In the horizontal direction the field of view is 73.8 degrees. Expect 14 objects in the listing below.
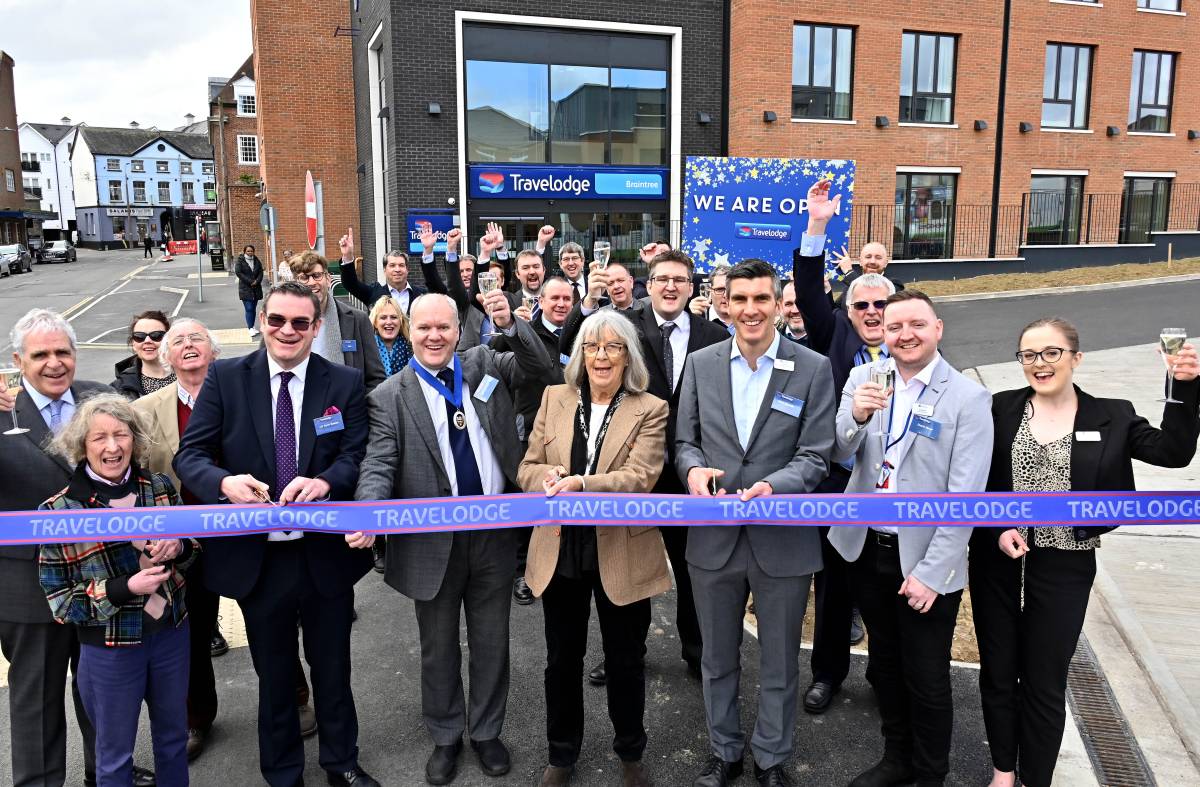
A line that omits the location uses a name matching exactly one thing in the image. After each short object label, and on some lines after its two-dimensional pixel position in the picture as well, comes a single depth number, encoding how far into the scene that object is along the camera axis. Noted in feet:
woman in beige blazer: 11.83
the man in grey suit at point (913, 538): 10.94
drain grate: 12.36
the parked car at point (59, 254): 189.00
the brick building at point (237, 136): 135.85
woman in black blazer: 10.57
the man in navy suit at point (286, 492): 11.45
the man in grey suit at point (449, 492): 12.30
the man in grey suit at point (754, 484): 11.78
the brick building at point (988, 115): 67.62
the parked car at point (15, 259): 148.66
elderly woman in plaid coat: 10.42
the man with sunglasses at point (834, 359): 13.99
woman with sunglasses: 15.11
